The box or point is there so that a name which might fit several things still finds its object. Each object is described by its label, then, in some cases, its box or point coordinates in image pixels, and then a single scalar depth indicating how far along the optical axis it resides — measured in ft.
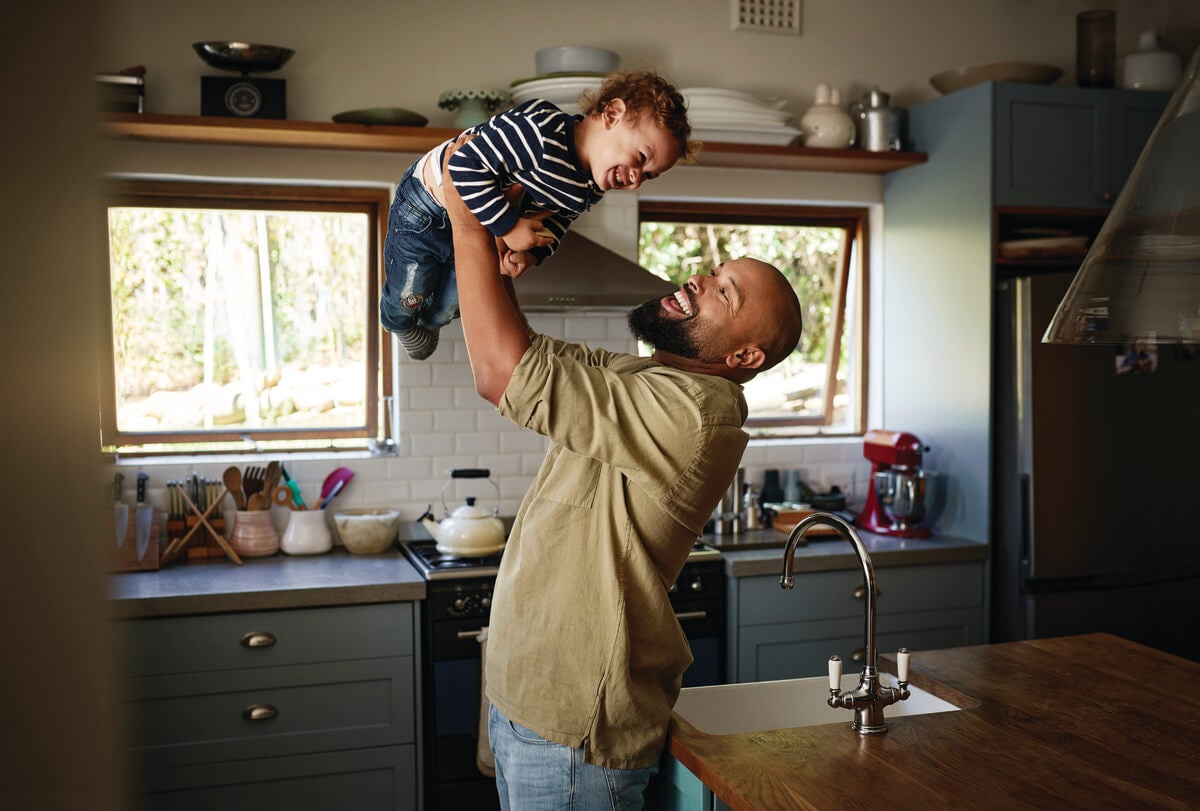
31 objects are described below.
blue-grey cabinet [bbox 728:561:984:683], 12.32
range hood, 11.94
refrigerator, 13.10
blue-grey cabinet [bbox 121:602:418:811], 10.37
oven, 11.12
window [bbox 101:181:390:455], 13.23
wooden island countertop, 5.67
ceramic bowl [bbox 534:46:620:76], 12.92
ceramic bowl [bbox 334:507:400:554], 12.65
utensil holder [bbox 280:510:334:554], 12.55
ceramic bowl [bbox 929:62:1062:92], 13.96
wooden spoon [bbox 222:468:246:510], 12.64
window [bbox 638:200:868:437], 15.48
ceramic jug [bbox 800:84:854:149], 14.35
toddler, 5.73
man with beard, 6.29
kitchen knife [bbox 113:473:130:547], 11.28
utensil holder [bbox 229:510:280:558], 12.41
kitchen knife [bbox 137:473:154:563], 11.94
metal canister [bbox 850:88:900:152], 14.56
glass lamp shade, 5.89
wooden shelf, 11.80
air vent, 14.62
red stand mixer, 13.84
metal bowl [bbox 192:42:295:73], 11.76
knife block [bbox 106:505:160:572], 11.63
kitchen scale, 11.86
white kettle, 11.82
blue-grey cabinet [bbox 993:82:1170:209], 13.62
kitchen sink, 7.93
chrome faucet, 6.68
